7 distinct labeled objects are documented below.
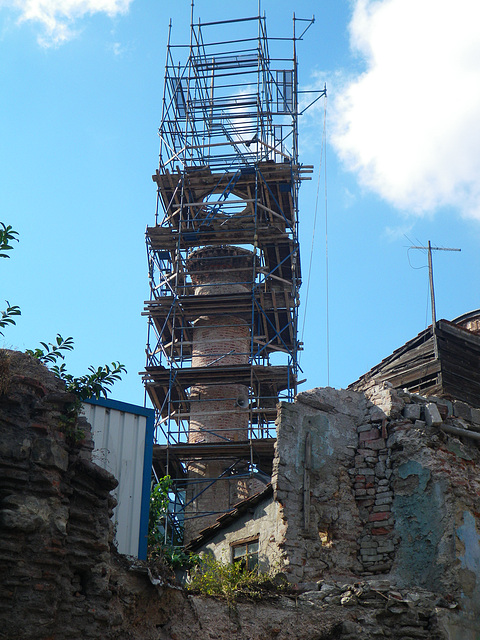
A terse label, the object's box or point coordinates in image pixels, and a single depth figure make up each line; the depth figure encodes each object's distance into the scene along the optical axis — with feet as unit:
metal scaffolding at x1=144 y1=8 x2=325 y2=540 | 71.97
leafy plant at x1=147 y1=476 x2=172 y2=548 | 37.52
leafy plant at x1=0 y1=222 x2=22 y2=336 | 25.55
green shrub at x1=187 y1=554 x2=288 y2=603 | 33.22
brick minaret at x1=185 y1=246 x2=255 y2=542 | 69.62
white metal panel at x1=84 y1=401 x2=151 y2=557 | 35.96
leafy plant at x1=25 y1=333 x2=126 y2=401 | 27.63
